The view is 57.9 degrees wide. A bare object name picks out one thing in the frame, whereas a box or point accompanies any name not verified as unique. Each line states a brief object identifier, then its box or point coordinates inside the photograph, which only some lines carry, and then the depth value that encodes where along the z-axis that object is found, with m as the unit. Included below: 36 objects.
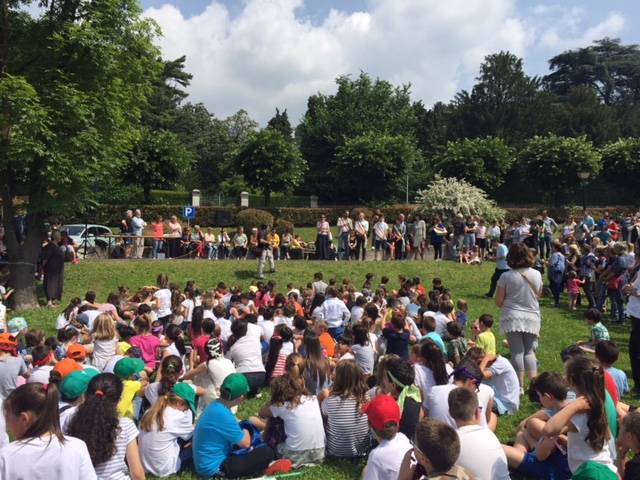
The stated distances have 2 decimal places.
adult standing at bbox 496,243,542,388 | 8.10
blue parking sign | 28.30
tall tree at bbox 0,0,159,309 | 15.59
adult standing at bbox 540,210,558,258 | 20.80
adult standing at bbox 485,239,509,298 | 15.07
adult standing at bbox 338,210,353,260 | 21.52
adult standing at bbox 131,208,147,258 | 21.98
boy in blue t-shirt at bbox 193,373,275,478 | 5.77
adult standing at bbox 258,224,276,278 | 19.06
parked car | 23.12
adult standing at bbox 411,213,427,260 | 22.02
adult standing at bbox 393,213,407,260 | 21.94
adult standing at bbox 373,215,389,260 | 21.86
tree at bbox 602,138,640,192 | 41.66
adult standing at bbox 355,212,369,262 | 21.55
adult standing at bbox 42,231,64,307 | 16.69
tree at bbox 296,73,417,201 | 47.78
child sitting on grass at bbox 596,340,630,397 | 6.26
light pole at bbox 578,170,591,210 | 33.06
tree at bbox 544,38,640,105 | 80.75
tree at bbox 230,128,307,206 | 37.34
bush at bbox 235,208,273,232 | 27.31
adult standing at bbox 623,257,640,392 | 8.21
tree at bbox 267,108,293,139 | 66.19
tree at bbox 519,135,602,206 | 39.75
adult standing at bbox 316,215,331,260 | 21.95
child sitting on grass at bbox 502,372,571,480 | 5.29
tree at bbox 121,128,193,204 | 36.56
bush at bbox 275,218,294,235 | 23.25
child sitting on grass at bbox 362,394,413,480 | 4.92
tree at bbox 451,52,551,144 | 59.50
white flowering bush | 26.59
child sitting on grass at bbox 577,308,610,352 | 7.66
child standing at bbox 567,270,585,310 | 15.73
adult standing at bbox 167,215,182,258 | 22.38
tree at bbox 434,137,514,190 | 40.19
